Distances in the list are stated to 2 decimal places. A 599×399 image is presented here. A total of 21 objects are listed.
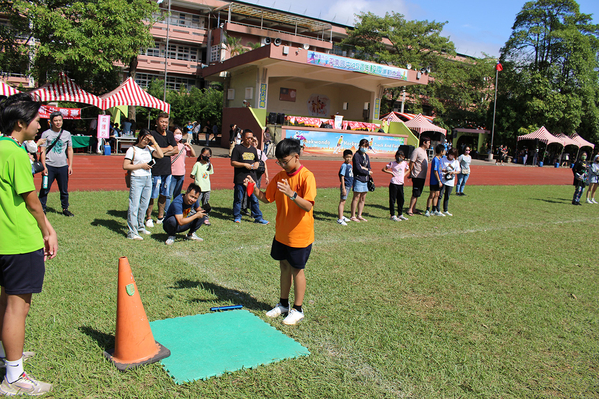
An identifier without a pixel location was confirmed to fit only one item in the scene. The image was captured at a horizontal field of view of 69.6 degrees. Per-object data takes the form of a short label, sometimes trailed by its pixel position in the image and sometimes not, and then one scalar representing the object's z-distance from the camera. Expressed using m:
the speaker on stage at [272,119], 26.94
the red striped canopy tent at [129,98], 20.91
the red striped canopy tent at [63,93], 19.80
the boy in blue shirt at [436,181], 10.70
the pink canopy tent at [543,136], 37.16
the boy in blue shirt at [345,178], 9.11
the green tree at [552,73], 38.22
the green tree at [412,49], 42.09
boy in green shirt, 2.77
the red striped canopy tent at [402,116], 37.33
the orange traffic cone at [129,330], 3.33
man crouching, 6.67
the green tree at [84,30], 20.41
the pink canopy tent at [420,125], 35.66
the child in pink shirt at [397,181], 9.95
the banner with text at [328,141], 26.84
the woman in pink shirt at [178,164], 8.10
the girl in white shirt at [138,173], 6.68
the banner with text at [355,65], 28.53
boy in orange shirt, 4.07
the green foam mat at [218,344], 3.40
